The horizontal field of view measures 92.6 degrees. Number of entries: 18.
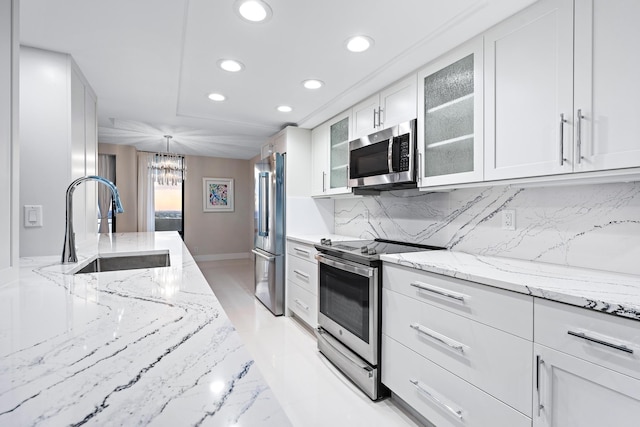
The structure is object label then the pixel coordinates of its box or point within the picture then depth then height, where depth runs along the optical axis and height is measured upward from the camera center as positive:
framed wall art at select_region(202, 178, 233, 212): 6.68 +0.35
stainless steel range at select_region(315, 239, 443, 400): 1.96 -0.69
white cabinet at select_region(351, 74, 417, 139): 2.19 +0.81
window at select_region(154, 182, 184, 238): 6.20 +0.06
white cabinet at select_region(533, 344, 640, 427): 0.96 -0.62
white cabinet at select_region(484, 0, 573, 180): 1.34 +0.58
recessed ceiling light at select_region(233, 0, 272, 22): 1.52 +1.03
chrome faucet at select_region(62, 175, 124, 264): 1.61 -0.15
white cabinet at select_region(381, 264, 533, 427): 1.23 -0.66
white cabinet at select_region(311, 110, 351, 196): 2.98 +0.57
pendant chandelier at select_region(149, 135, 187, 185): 4.81 +0.65
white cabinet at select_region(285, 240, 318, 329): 2.89 -0.74
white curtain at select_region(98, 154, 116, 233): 5.45 +0.37
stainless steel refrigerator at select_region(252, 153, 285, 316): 3.45 -0.21
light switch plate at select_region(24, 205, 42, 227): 1.90 -0.04
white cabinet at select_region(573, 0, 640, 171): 1.15 +0.51
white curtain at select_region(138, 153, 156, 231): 5.86 +0.28
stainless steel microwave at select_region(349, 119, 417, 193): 2.13 +0.39
